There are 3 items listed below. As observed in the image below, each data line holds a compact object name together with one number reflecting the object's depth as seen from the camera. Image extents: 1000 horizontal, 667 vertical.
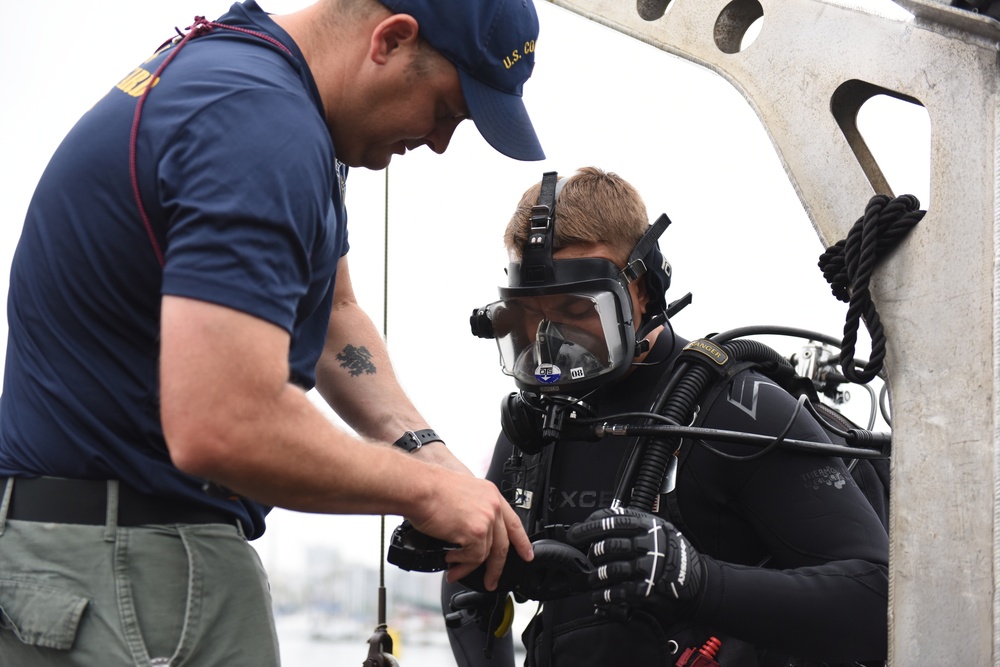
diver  1.73
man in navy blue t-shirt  1.03
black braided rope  1.44
